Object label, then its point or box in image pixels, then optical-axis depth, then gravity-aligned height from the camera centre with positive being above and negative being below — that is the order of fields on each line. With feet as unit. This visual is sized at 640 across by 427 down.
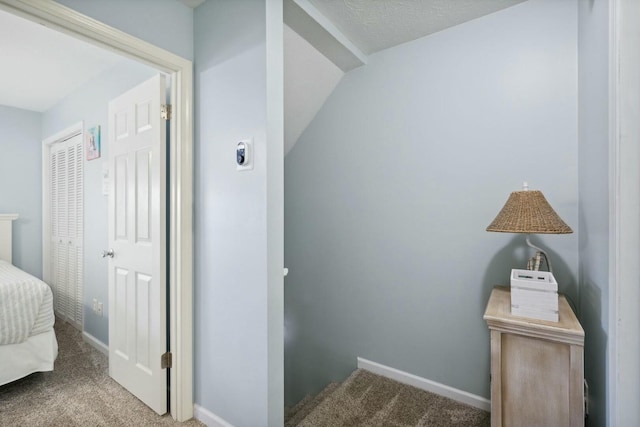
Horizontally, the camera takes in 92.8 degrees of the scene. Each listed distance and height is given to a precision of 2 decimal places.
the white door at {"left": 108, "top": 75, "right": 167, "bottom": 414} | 5.76 -0.61
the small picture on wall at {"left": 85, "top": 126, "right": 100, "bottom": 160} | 8.70 +2.07
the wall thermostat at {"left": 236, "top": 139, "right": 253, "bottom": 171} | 4.81 +0.92
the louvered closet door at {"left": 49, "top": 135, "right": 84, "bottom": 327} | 9.93 -0.43
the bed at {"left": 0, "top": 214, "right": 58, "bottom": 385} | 6.31 -2.45
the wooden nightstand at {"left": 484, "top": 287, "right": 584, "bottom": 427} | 3.78 -2.08
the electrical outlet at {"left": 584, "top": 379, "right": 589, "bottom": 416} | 4.60 -2.88
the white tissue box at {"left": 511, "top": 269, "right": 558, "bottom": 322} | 3.98 -1.16
